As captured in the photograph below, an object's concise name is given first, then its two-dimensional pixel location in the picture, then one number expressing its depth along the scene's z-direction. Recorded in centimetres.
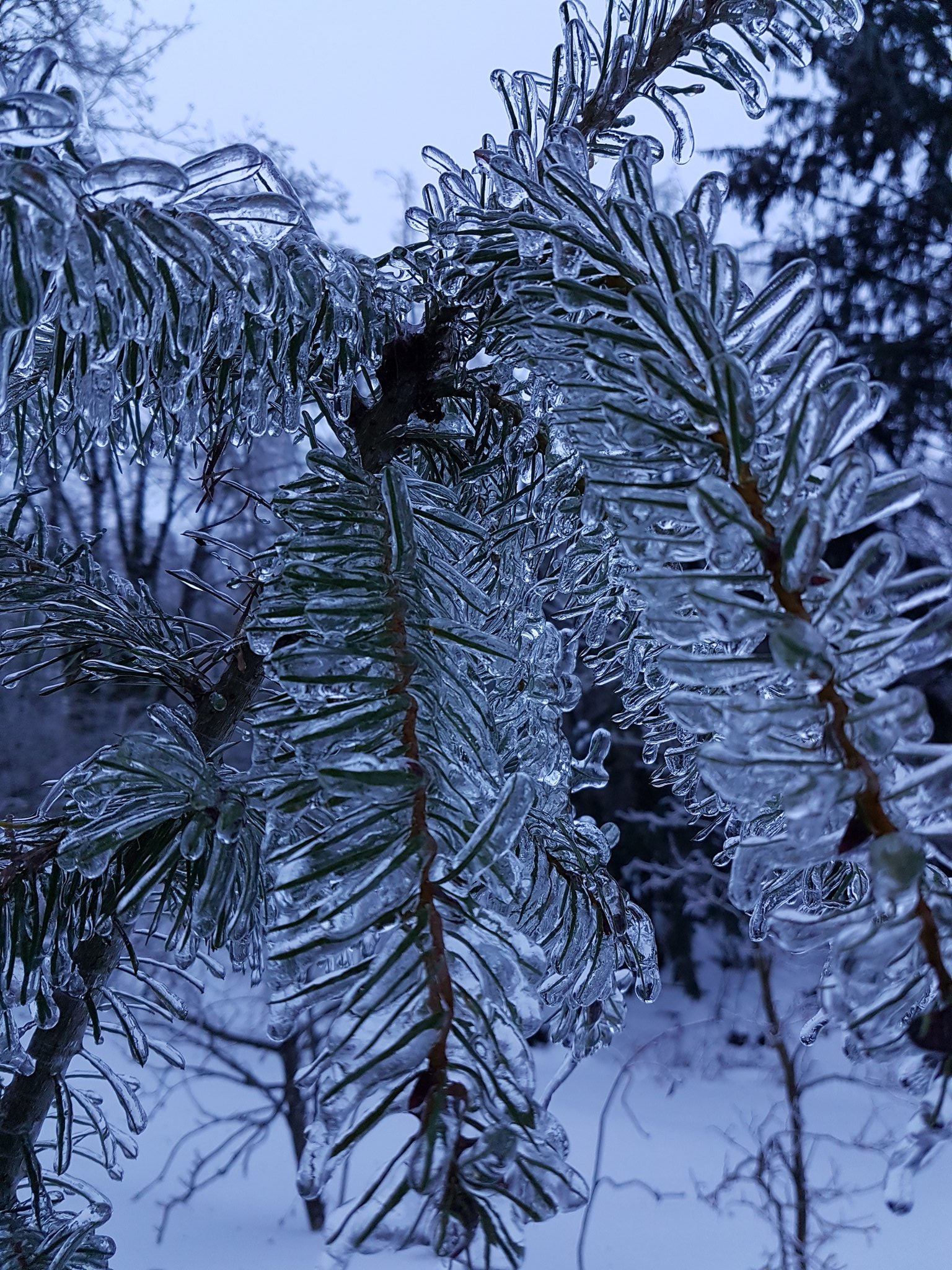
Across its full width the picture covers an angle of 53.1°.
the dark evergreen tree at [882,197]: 436
